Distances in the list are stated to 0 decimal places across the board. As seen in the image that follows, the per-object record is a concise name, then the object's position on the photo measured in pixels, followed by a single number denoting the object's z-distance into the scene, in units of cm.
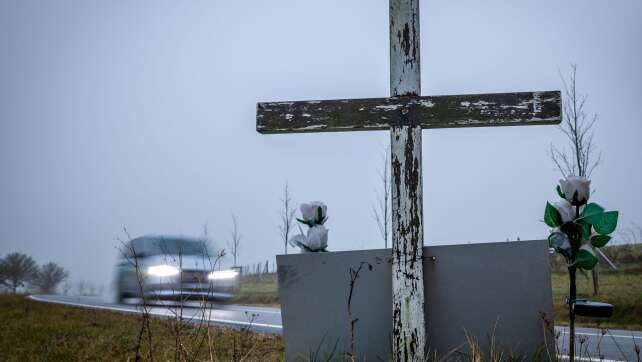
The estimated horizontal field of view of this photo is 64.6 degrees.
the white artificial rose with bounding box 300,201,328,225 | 325
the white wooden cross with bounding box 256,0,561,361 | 264
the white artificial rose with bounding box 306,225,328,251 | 317
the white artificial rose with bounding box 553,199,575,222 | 222
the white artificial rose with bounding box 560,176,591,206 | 225
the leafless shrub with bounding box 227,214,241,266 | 2077
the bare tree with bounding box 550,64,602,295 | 1210
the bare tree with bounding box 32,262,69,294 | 5132
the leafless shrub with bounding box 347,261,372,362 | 280
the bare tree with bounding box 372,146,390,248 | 1491
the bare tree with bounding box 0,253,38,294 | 4081
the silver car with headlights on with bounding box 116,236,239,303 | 1042
